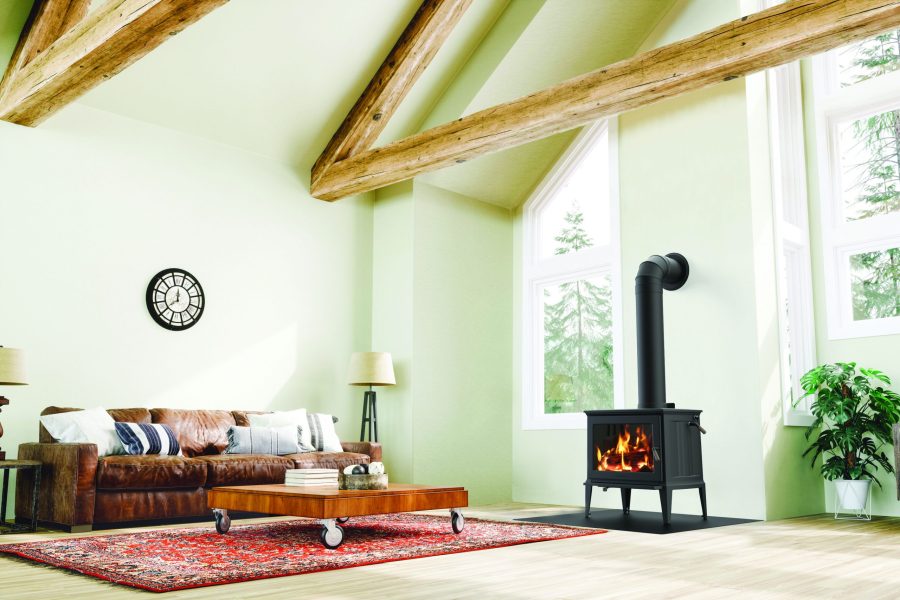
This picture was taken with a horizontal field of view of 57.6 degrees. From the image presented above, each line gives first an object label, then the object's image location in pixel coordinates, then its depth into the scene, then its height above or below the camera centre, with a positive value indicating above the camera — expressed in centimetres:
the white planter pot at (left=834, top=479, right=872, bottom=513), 573 -51
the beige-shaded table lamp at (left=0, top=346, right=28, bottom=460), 487 +28
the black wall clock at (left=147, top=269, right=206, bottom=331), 619 +89
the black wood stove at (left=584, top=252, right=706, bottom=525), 536 -11
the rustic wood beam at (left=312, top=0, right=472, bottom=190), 651 +280
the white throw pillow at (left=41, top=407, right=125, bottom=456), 508 -9
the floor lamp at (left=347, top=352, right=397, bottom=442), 680 +39
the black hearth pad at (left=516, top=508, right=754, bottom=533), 515 -68
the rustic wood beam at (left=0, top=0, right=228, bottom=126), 448 +213
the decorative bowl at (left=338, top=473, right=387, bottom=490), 434 -34
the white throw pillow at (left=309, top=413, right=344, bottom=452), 627 -13
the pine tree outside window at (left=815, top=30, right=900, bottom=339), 617 +186
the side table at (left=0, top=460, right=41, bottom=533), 472 -43
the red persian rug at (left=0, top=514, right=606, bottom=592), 329 -64
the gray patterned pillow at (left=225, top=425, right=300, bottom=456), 587 -17
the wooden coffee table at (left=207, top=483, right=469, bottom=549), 396 -43
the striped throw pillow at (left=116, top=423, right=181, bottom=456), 527 -15
